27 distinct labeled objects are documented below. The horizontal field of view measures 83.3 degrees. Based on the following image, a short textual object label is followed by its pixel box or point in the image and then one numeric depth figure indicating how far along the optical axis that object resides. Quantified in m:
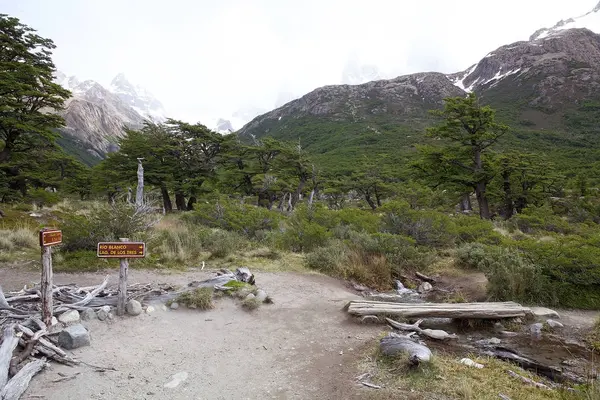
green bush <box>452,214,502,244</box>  12.66
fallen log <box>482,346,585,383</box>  4.69
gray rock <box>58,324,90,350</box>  4.70
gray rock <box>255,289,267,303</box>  7.39
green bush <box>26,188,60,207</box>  20.84
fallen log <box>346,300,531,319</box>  6.73
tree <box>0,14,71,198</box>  16.03
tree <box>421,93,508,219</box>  19.28
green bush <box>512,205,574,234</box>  16.28
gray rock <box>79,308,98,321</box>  5.68
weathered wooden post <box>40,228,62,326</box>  4.92
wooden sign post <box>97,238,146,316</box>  5.59
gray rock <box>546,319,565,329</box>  6.50
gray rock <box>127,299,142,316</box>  6.08
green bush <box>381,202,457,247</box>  12.91
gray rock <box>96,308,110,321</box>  5.76
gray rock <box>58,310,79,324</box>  5.37
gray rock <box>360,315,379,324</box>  6.65
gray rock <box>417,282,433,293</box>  9.58
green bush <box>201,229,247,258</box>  11.55
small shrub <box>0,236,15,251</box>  10.24
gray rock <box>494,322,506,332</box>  6.54
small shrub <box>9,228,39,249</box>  10.91
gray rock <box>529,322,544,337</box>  6.25
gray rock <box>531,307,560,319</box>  6.96
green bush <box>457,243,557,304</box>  7.96
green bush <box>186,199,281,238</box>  14.67
